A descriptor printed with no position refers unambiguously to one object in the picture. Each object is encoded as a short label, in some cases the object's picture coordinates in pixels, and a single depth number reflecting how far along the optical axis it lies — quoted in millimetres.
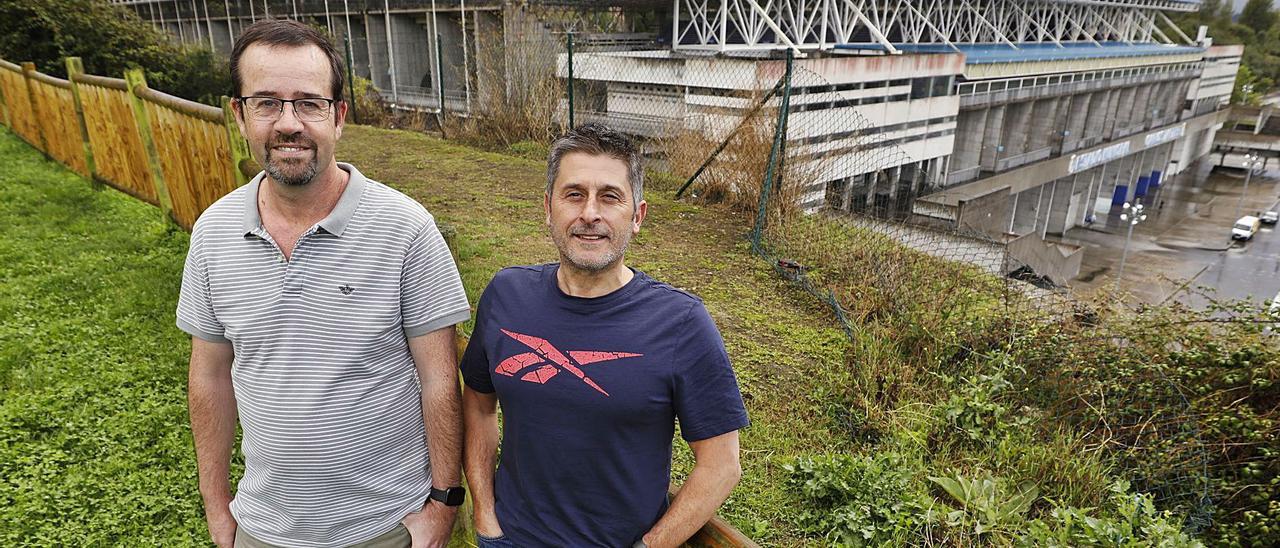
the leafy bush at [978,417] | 3889
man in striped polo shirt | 1640
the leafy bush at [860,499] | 3064
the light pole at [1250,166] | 47944
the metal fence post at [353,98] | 14688
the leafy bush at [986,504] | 3094
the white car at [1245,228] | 36875
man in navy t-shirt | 1538
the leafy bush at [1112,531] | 2676
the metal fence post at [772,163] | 6695
